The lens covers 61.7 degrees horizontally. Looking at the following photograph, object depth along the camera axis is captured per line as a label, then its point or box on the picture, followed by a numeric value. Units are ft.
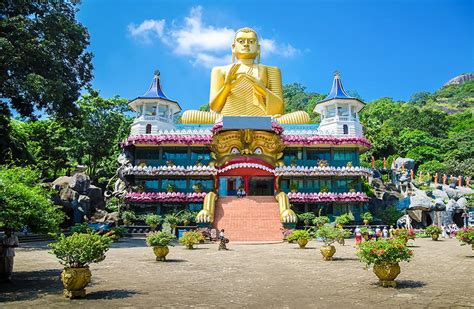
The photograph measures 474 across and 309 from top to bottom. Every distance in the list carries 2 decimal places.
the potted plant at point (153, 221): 101.96
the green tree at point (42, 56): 69.87
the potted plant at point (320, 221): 94.62
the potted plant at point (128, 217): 106.73
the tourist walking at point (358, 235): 75.87
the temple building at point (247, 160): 113.09
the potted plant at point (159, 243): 54.24
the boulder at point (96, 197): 134.51
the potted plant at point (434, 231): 91.25
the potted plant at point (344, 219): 101.09
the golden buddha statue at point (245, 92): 128.88
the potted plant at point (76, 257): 30.48
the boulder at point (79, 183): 118.98
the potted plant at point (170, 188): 113.61
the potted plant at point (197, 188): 114.01
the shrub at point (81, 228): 71.31
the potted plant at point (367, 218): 107.45
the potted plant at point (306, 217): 104.27
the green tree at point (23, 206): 33.27
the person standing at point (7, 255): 37.24
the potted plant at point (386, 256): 34.01
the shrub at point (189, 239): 71.41
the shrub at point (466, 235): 56.44
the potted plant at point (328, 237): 54.70
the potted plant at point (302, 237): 73.00
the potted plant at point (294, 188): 114.50
